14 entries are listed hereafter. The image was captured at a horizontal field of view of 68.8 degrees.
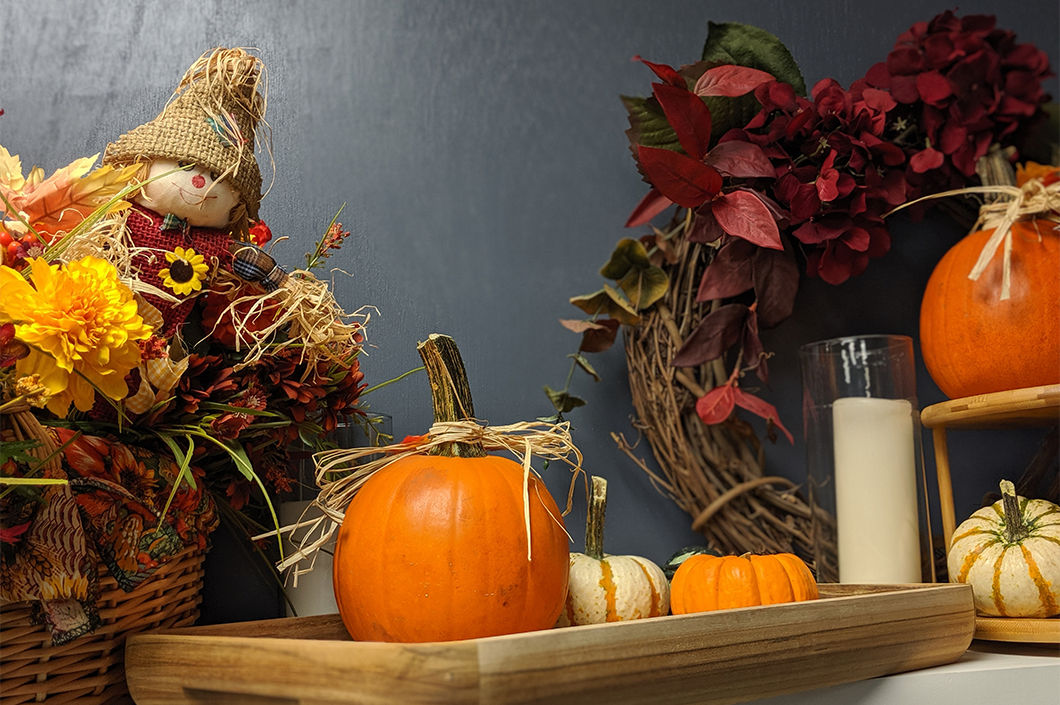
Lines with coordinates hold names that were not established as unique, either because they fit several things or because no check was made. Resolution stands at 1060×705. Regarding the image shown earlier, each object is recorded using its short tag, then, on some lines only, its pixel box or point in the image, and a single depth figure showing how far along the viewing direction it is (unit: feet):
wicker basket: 1.63
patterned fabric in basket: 1.59
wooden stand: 2.37
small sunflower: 2.02
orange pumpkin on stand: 2.66
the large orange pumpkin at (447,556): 1.74
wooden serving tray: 1.27
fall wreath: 2.99
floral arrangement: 1.55
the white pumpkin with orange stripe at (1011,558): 2.40
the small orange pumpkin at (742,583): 2.18
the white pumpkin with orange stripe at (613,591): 2.22
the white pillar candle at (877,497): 2.70
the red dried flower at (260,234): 2.53
